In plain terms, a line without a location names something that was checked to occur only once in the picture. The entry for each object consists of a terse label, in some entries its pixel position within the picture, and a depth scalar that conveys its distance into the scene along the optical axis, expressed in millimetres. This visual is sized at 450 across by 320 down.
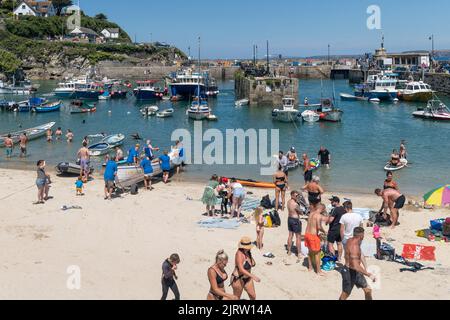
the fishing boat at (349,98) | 62088
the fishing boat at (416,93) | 56812
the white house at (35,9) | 119000
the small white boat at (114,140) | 29575
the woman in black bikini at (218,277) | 7969
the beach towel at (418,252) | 11711
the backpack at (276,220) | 14188
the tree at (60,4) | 128000
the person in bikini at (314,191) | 13648
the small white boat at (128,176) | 18109
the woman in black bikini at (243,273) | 8461
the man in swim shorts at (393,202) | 14112
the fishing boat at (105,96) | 62753
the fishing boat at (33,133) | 30219
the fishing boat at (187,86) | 61312
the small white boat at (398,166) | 23281
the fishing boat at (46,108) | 48781
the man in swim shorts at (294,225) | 11891
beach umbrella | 13406
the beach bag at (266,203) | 16062
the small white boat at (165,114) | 46094
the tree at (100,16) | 145250
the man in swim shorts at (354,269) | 8828
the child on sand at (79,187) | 17688
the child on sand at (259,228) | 12242
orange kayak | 19609
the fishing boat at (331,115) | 41219
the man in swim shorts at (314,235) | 10773
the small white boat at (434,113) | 40394
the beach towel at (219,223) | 14094
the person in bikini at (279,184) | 15391
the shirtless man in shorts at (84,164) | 20125
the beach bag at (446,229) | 13016
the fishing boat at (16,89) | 67375
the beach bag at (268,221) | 14180
